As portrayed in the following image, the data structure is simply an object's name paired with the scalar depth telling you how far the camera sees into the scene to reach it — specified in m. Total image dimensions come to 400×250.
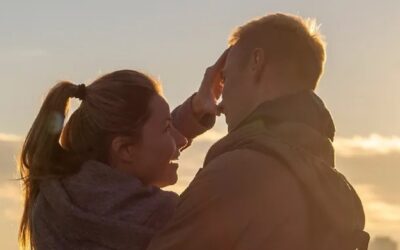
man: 4.75
